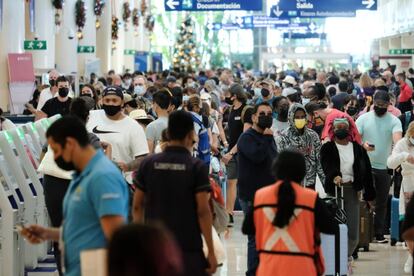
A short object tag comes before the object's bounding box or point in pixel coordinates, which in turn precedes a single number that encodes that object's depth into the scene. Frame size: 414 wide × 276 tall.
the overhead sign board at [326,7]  37.97
